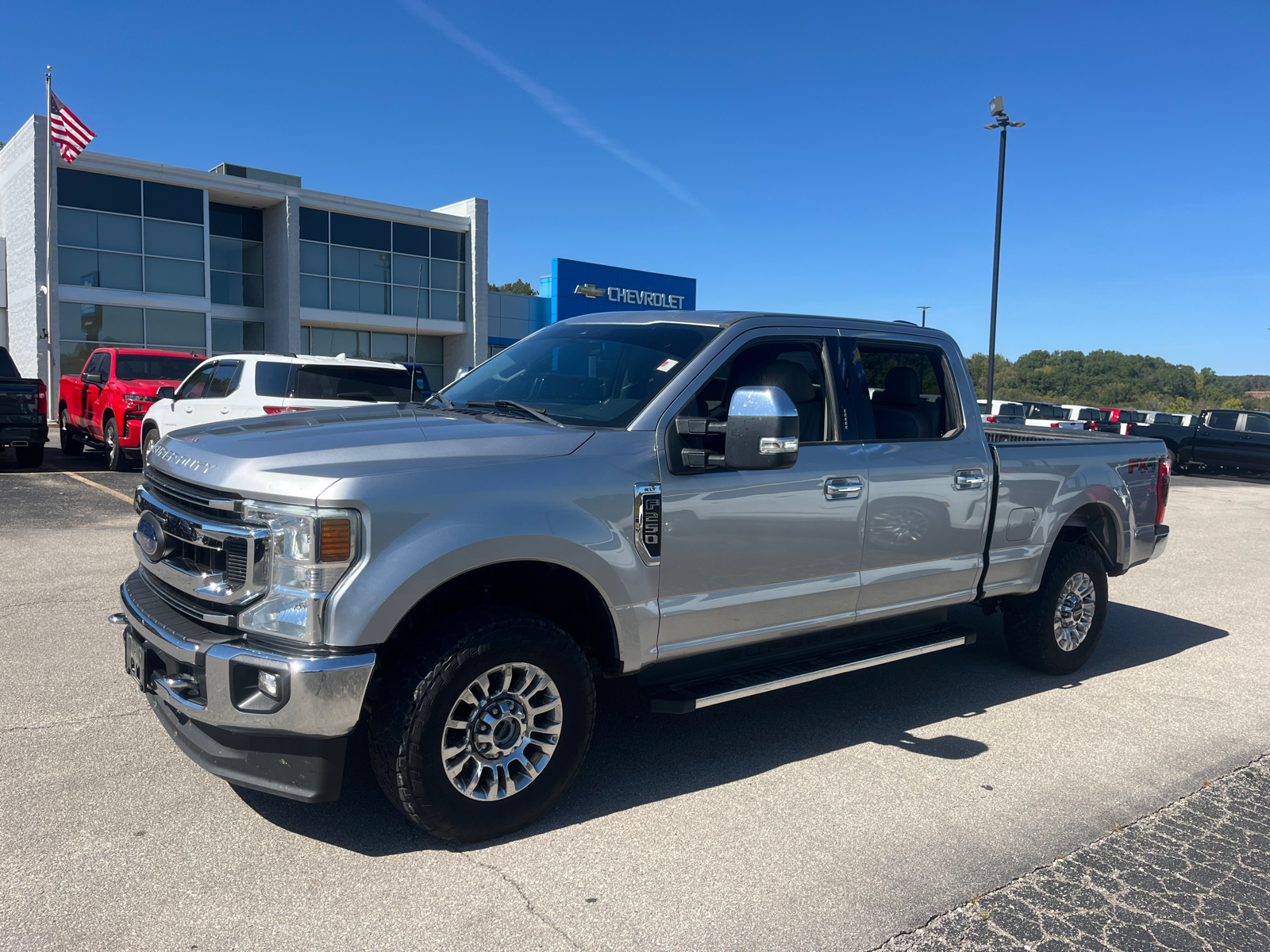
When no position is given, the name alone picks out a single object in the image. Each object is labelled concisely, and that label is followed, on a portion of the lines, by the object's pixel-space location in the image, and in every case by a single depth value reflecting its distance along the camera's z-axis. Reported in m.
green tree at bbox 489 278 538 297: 88.19
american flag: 22.30
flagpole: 23.69
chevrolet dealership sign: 35.97
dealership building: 24.73
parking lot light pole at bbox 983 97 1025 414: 19.64
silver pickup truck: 3.01
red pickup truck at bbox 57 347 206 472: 13.79
